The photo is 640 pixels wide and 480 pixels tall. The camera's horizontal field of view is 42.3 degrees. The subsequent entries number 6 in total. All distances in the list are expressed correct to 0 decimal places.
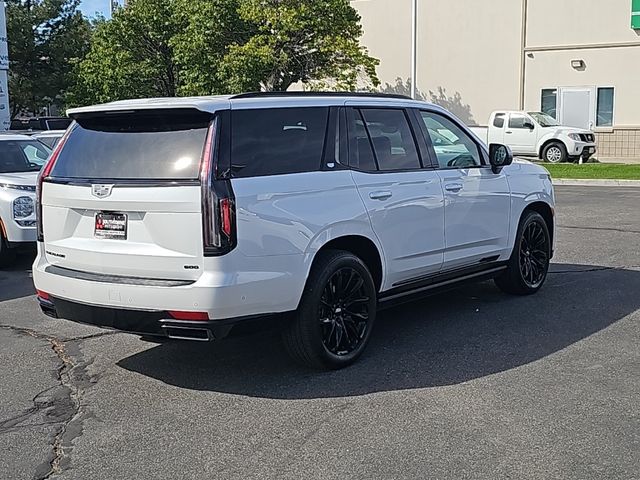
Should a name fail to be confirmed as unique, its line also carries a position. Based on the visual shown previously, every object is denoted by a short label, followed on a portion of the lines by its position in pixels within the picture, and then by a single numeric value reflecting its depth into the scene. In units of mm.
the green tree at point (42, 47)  39875
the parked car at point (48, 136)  13867
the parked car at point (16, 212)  9922
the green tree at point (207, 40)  27250
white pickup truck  27016
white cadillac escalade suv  5016
